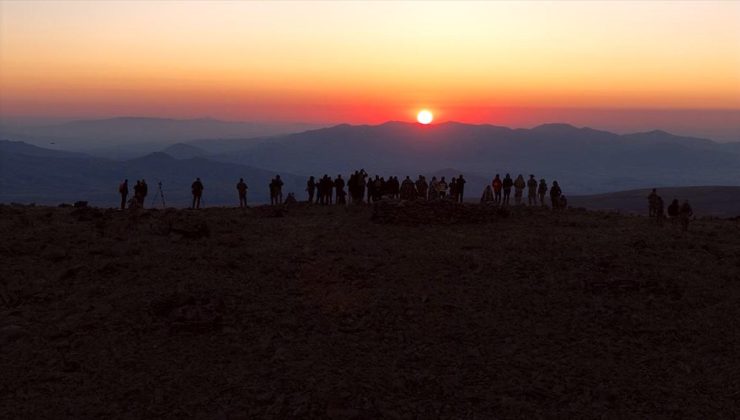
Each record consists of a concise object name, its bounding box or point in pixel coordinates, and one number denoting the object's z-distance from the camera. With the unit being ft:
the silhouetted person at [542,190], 104.13
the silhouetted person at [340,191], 102.22
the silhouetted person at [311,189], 103.81
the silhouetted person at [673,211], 89.15
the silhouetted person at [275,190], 104.10
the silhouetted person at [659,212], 90.43
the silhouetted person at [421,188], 101.79
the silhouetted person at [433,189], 101.40
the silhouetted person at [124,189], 95.35
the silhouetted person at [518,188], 100.37
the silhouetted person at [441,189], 102.41
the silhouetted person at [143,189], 95.33
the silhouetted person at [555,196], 101.35
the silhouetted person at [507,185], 100.37
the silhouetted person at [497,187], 102.91
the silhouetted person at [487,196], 102.12
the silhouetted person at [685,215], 85.66
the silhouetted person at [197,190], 100.37
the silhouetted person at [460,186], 102.42
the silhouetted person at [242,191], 101.57
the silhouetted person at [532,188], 103.65
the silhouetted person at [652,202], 94.98
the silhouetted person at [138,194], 91.13
